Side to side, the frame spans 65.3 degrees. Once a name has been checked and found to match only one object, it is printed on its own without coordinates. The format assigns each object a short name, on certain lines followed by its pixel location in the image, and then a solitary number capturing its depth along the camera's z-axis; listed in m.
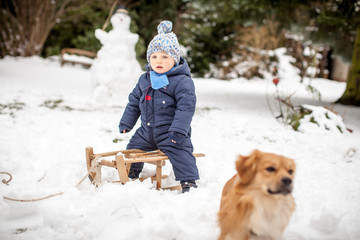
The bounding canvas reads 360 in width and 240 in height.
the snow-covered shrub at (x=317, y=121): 4.26
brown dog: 1.43
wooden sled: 2.17
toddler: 2.37
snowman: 5.61
